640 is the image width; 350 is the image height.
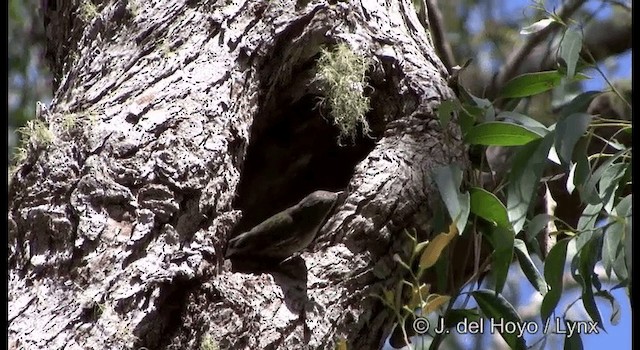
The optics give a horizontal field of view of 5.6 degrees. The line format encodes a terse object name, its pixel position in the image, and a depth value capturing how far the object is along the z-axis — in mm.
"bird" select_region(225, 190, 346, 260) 7348
